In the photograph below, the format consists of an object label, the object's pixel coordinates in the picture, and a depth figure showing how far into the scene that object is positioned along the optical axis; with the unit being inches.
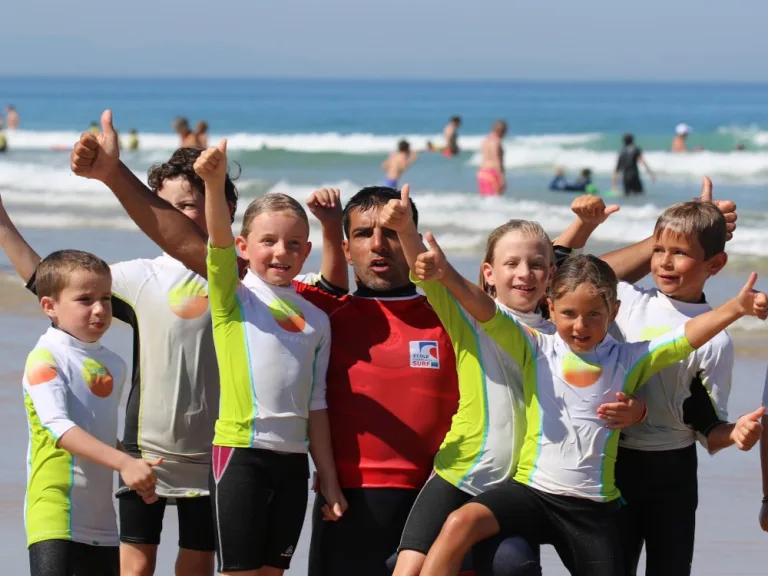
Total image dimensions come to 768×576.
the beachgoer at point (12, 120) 2052.2
